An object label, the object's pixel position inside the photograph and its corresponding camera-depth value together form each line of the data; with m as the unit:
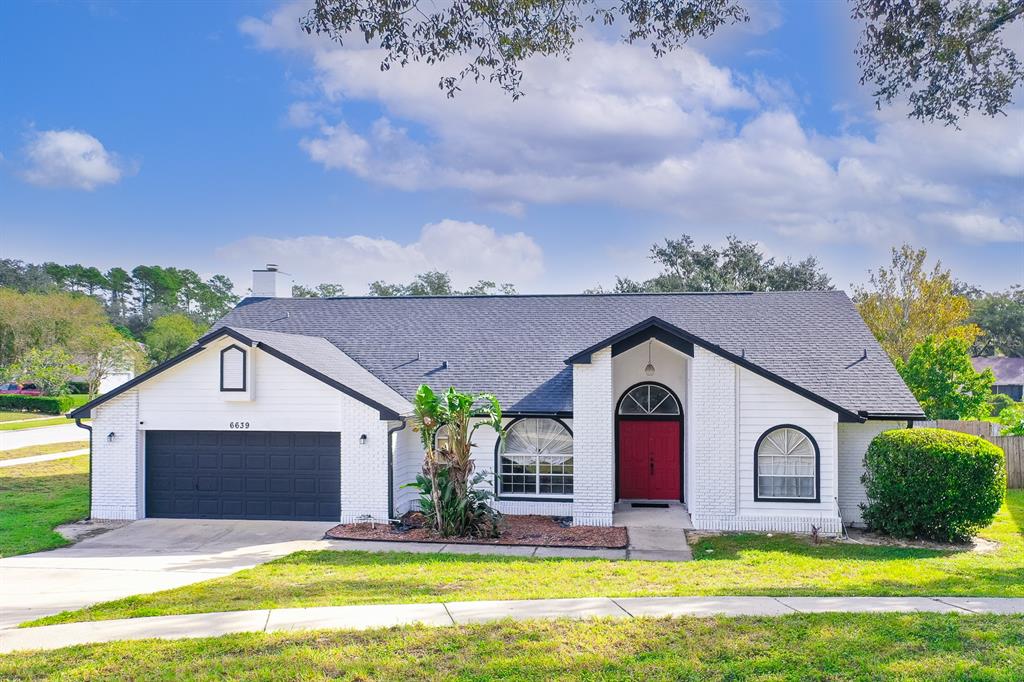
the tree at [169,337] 57.12
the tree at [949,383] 24.36
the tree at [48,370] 45.00
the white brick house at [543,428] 15.03
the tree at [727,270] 49.12
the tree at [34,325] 48.84
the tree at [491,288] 72.31
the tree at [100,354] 48.00
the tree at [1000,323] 66.19
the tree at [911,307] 40.09
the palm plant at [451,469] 14.09
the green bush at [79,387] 52.12
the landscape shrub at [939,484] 13.64
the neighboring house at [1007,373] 56.81
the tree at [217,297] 103.56
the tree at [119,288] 100.88
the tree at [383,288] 75.88
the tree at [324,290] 79.00
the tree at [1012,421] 21.81
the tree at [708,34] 9.65
